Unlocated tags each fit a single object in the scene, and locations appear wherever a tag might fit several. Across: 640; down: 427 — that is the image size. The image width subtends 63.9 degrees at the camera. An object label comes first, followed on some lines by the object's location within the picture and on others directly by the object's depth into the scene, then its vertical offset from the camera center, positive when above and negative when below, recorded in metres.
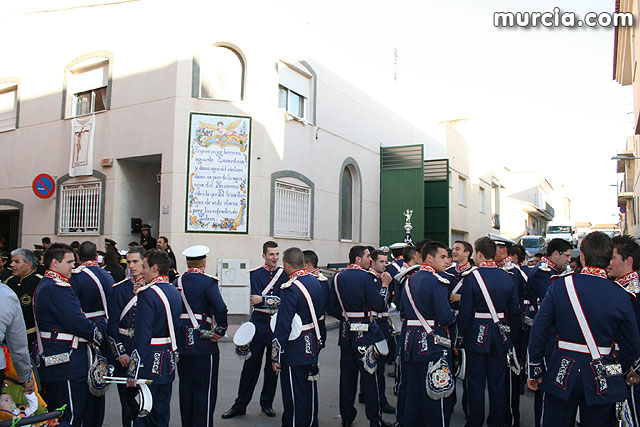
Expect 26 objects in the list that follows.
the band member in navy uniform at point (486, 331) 5.52 -0.87
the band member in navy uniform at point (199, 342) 5.38 -1.02
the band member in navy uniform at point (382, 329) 6.45 -1.12
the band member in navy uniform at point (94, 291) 5.42 -0.50
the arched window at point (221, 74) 12.80 +4.34
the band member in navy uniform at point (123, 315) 5.21 -0.75
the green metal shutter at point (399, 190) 18.30 +2.14
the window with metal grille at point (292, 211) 13.55 +1.00
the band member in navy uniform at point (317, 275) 5.76 -0.31
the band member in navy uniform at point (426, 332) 4.97 -0.82
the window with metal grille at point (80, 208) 13.62 +0.96
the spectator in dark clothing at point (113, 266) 6.80 -0.30
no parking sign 13.62 +1.52
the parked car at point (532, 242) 28.20 +0.52
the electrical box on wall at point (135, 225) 13.62 +0.51
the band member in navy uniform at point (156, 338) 4.43 -0.83
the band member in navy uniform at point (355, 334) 5.81 -0.99
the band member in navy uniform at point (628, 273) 4.59 -0.18
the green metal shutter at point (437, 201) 19.64 +1.88
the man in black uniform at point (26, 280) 5.46 -0.41
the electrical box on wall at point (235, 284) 12.51 -0.93
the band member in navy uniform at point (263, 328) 6.36 -1.04
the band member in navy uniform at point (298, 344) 5.25 -1.01
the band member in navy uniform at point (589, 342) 3.89 -0.70
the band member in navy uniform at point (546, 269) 6.59 -0.23
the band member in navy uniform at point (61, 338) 4.61 -0.87
